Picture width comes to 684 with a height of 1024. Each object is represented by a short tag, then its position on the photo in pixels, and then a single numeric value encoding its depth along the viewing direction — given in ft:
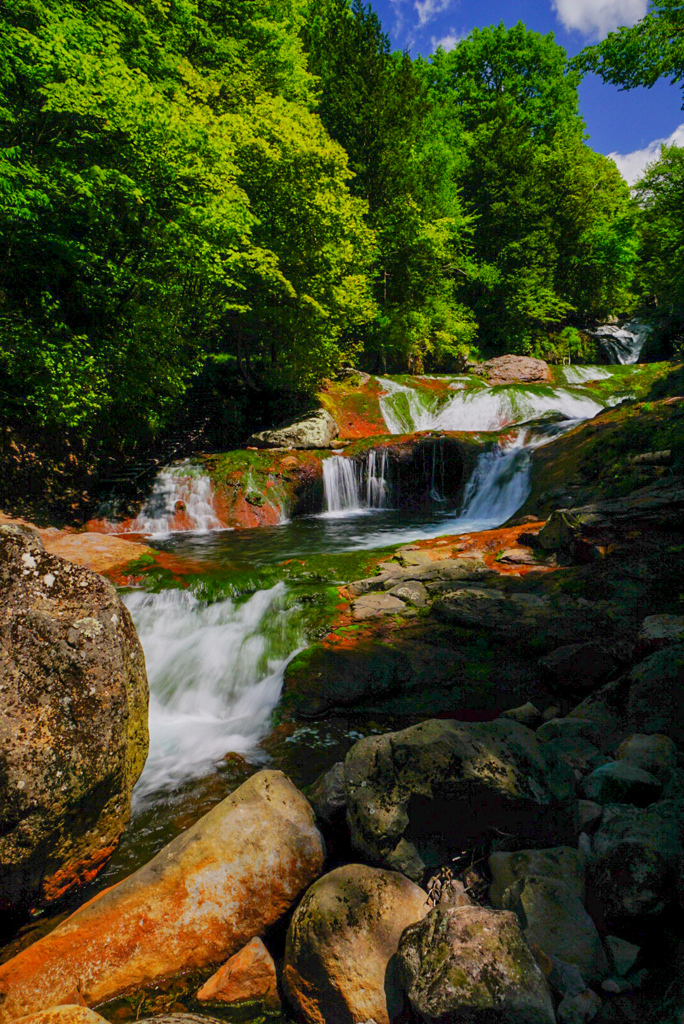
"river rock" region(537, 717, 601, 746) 10.51
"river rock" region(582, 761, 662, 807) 8.27
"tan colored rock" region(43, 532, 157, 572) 27.17
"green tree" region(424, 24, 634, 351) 92.73
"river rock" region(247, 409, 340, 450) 49.19
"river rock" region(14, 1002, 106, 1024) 6.93
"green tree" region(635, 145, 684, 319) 41.80
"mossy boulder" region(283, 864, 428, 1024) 7.48
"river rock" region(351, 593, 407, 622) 19.43
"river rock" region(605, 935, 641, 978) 6.64
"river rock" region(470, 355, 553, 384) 75.00
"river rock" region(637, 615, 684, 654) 11.75
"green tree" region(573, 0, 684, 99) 30.37
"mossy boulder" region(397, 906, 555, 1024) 6.03
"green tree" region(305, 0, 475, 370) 68.64
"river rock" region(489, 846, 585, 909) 7.72
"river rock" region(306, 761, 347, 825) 10.34
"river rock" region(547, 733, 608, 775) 9.71
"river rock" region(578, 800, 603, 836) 8.17
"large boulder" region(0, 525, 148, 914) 9.37
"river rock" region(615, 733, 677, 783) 8.53
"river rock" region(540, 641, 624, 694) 13.50
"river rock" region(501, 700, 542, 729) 12.32
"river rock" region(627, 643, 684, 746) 9.82
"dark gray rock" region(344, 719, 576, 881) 8.74
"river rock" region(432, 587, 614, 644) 15.56
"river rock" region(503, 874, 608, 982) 6.74
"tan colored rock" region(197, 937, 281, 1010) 8.41
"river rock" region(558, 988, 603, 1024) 6.15
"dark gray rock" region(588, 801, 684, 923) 6.87
